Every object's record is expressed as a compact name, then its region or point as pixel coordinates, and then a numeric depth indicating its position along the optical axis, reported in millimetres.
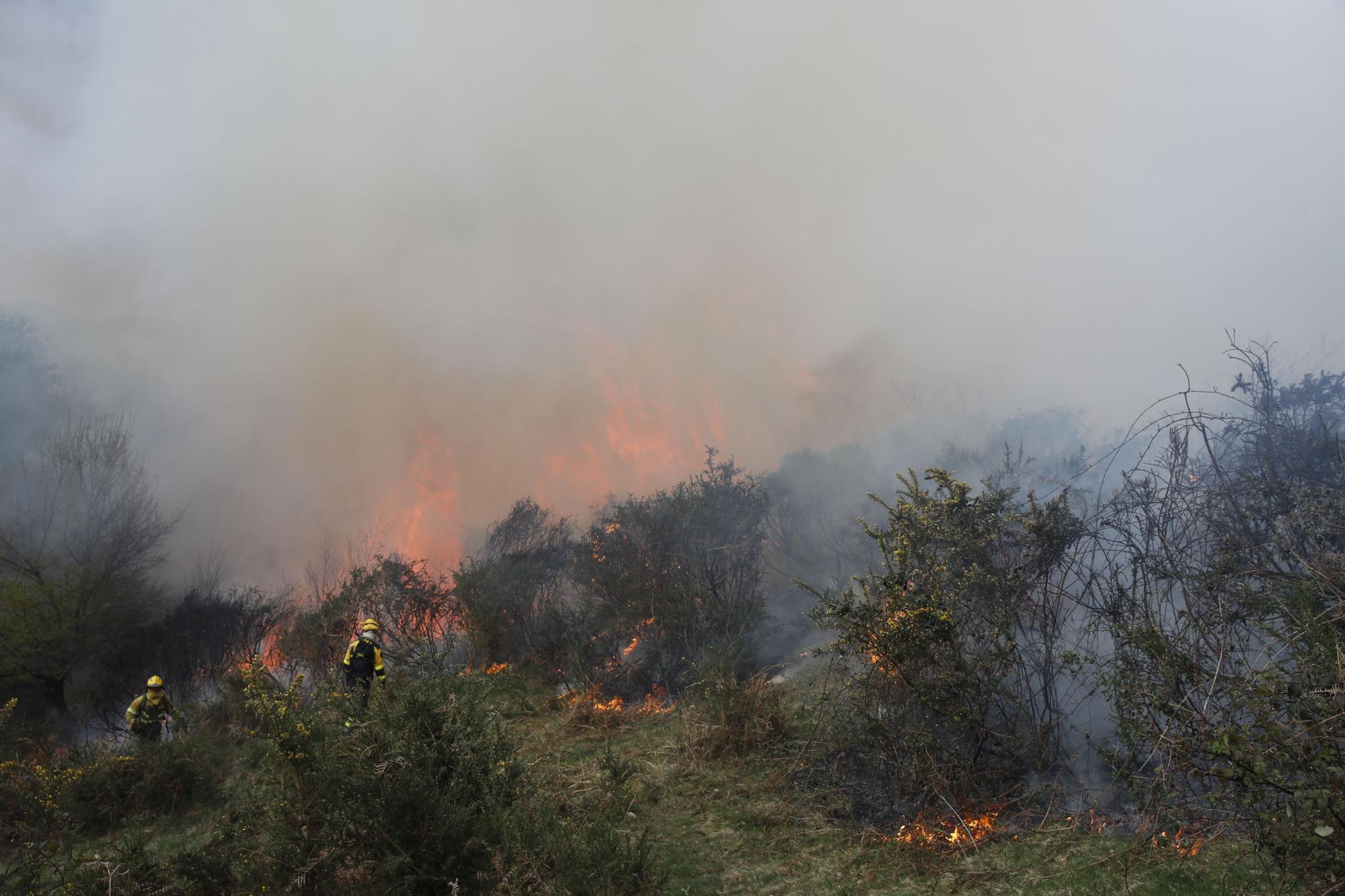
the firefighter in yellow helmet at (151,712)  10211
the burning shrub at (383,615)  13898
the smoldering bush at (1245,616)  3080
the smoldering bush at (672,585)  12258
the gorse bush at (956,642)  6129
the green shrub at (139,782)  8273
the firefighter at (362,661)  9406
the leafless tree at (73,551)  17016
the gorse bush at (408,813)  4715
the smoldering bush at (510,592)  14398
